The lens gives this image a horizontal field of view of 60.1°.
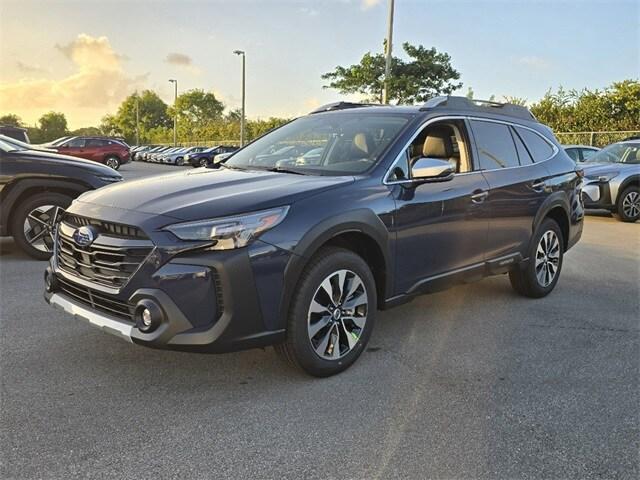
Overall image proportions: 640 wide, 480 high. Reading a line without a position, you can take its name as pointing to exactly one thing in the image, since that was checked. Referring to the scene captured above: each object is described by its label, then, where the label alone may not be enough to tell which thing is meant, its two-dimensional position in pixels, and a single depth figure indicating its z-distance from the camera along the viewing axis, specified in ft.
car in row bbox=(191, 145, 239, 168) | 114.46
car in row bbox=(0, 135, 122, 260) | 20.34
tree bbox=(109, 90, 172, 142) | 313.32
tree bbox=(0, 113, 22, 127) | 268.80
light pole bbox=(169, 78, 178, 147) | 188.01
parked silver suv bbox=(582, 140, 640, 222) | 35.86
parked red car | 94.19
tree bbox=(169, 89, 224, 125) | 242.47
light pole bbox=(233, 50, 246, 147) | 129.29
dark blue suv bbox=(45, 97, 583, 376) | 9.41
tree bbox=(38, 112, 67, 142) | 268.41
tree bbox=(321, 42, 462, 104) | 89.10
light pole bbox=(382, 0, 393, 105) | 62.71
